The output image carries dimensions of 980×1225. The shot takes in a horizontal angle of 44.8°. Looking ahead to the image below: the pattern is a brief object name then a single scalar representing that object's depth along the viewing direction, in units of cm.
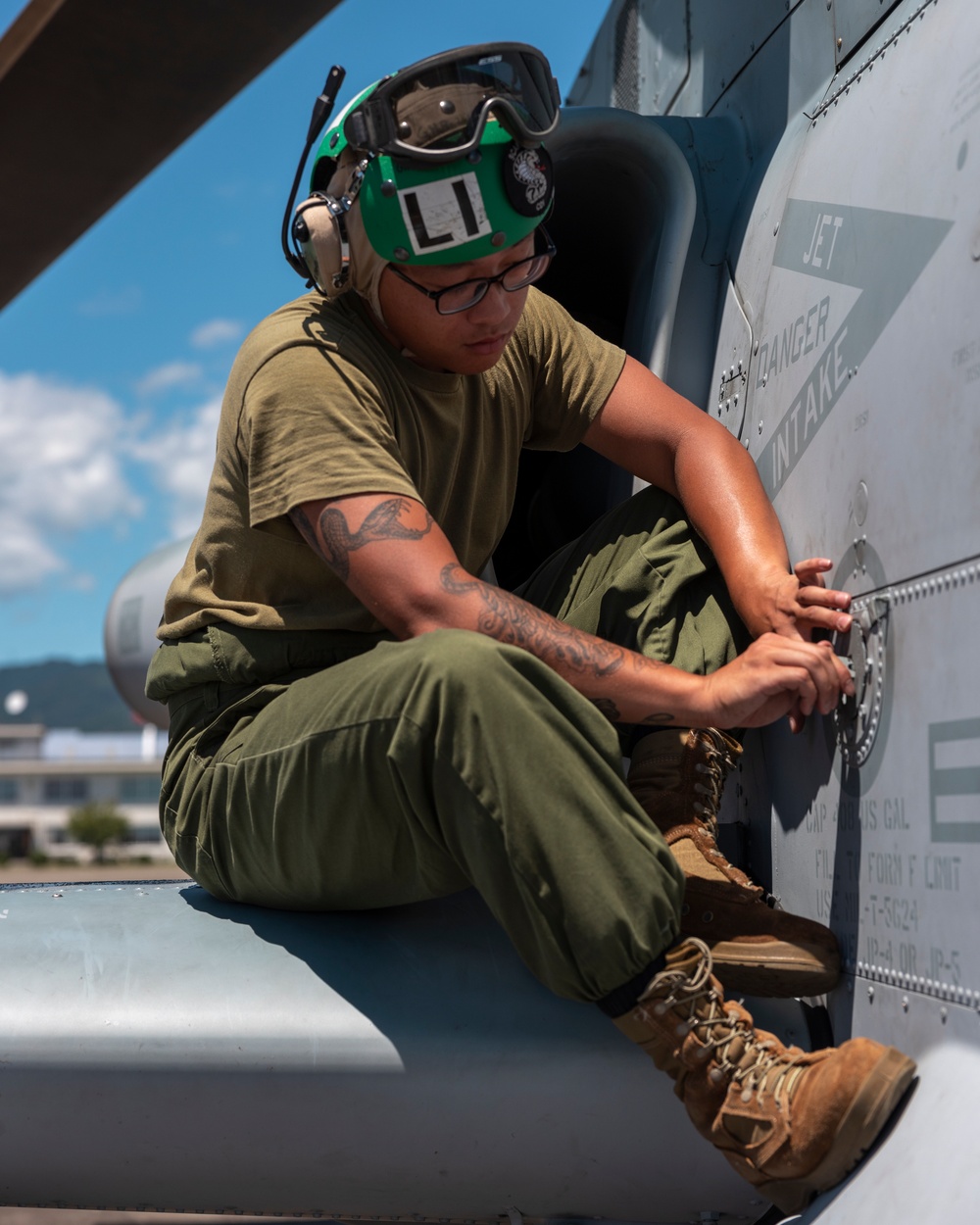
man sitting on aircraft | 143
